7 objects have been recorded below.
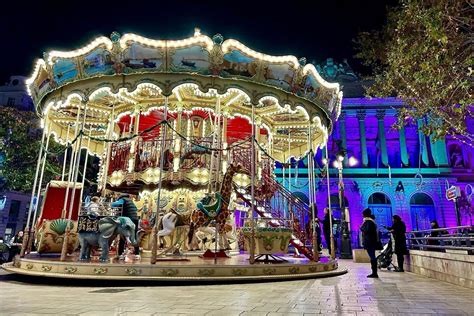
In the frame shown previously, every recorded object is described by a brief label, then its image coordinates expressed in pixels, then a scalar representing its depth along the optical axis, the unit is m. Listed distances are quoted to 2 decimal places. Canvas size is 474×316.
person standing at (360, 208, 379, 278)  8.77
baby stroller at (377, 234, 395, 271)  11.43
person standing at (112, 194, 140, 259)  8.98
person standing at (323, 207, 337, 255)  13.80
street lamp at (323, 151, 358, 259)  15.94
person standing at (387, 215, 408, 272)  10.66
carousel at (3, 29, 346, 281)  8.41
